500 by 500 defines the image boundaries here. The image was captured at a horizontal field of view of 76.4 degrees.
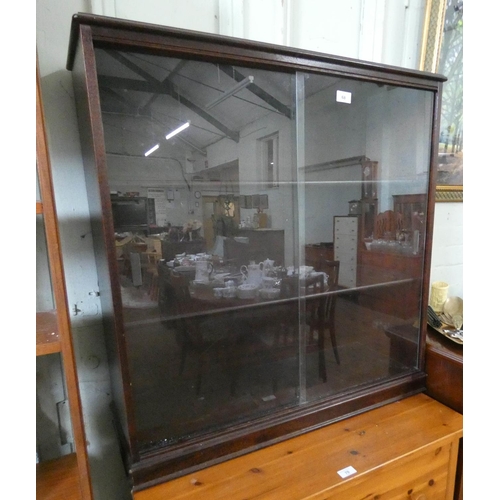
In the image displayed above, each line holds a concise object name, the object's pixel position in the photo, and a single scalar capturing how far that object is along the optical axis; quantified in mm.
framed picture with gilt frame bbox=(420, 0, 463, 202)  1262
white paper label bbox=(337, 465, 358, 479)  751
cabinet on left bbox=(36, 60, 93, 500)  534
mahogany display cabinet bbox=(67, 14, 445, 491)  702
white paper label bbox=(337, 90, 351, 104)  924
